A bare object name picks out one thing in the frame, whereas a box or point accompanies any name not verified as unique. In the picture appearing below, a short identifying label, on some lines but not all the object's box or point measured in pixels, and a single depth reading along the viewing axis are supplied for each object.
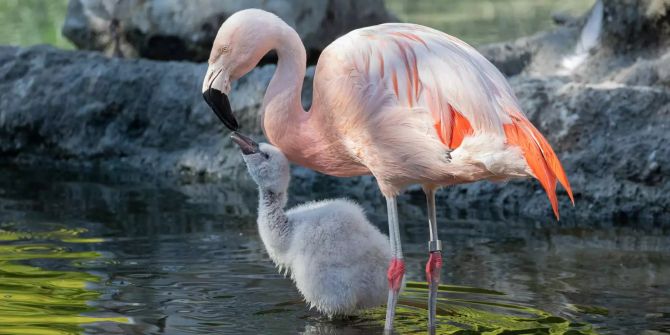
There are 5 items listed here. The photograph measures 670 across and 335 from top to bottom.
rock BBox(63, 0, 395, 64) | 15.98
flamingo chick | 8.53
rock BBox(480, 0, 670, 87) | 14.17
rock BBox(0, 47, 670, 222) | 12.12
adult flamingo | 7.79
